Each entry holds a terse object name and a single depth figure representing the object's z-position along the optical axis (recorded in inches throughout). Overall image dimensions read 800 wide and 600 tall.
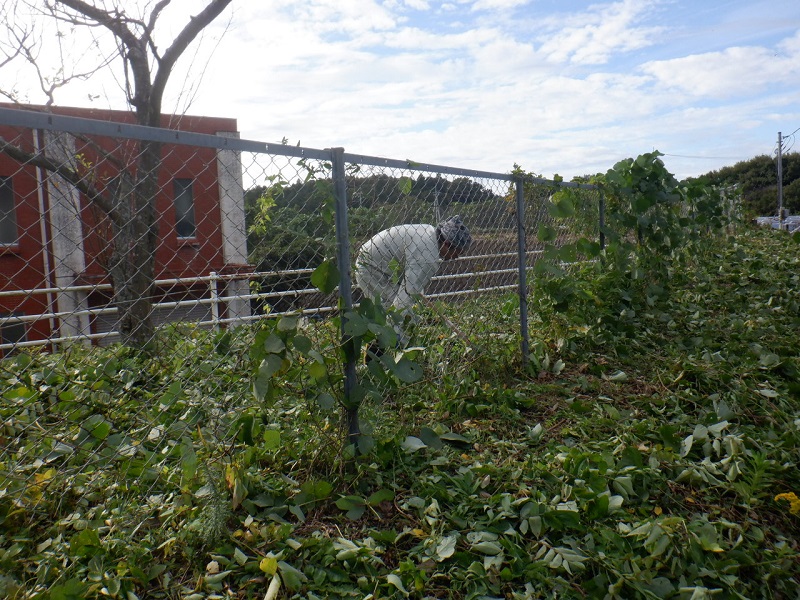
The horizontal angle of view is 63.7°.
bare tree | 251.9
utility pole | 1321.4
